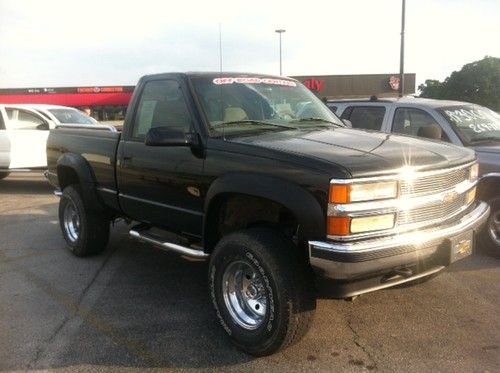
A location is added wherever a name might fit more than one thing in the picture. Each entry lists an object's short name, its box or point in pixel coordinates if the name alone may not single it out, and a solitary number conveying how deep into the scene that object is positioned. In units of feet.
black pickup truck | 10.59
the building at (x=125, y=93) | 131.03
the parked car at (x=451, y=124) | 18.81
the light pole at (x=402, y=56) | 52.16
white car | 35.73
